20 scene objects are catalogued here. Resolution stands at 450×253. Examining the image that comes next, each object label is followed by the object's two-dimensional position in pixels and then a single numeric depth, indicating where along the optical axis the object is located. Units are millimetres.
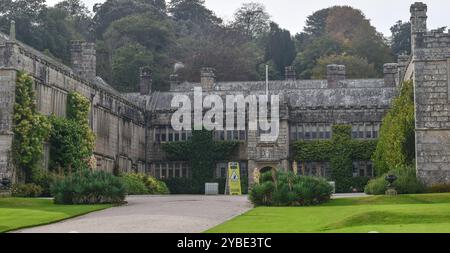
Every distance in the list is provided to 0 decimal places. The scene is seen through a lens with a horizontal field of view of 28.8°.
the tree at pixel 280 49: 103688
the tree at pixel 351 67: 92438
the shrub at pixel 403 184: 42156
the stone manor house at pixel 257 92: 43969
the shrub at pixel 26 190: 42594
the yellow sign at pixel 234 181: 58000
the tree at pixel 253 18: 131375
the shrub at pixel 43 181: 44781
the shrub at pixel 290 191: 36562
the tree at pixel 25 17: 81188
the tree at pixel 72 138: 47656
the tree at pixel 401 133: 46441
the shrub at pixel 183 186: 62250
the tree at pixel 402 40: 107812
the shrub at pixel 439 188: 42406
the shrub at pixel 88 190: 36906
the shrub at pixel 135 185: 52462
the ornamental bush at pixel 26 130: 43625
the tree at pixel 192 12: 131750
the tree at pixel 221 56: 93375
